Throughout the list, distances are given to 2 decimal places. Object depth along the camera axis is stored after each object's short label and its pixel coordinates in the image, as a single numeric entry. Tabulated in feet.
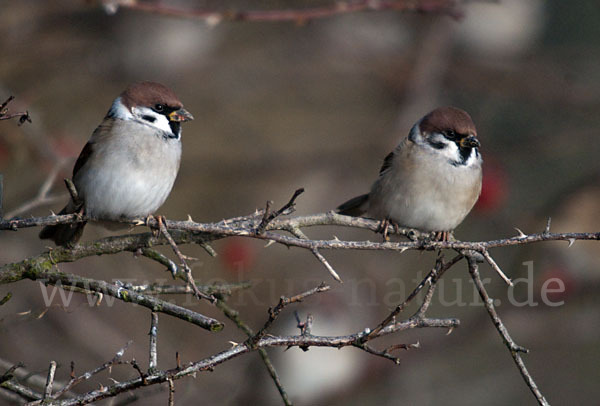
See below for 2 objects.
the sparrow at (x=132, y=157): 18.32
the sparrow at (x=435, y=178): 18.52
